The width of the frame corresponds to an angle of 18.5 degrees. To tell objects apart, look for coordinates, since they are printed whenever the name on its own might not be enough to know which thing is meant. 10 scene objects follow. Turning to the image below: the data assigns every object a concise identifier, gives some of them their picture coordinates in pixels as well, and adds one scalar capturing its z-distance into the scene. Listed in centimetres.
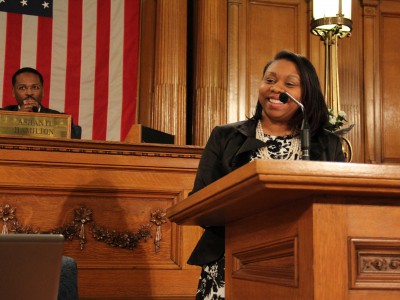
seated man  870
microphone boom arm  339
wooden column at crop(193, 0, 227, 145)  1043
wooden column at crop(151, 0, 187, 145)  1045
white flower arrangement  753
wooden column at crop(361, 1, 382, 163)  1122
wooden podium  222
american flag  1042
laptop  178
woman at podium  374
